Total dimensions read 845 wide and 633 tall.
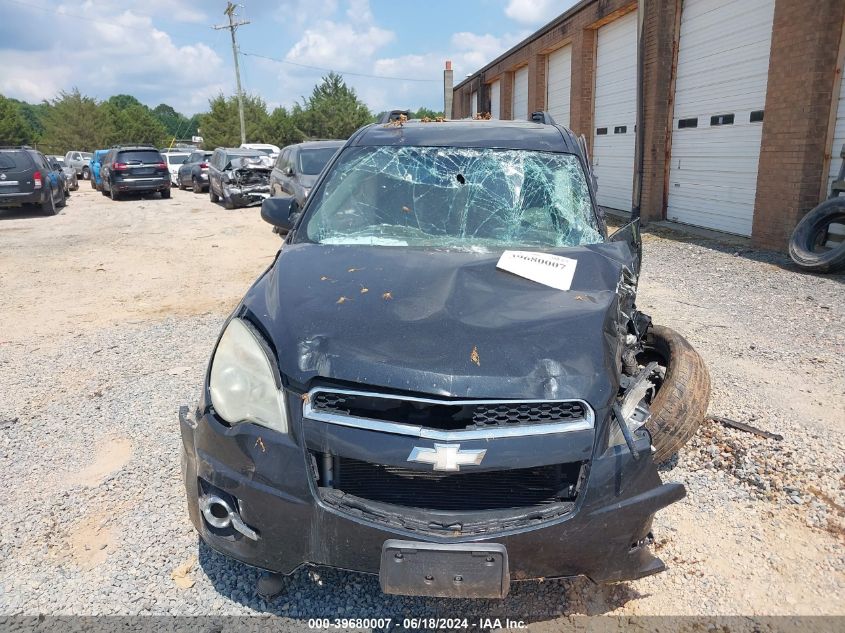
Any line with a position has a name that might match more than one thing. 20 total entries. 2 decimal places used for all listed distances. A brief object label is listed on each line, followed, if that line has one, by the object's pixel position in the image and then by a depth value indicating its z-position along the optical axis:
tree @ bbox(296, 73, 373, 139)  57.06
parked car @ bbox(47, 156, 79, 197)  25.73
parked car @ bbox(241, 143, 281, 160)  26.78
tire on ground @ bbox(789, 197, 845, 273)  7.69
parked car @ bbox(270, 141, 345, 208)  11.34
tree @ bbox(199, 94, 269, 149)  54.96
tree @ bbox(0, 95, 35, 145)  58.03
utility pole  41.62
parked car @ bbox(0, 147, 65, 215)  15.49
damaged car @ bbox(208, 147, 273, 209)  17.25
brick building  8.70
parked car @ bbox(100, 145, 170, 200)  20.61
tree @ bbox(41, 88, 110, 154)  57.25
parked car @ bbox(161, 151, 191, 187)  27.66
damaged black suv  1.96
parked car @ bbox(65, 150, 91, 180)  35.34
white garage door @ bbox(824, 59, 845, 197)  8.41
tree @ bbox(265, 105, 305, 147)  59.53
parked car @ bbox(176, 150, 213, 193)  23.39
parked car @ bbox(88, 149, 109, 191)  25.72
